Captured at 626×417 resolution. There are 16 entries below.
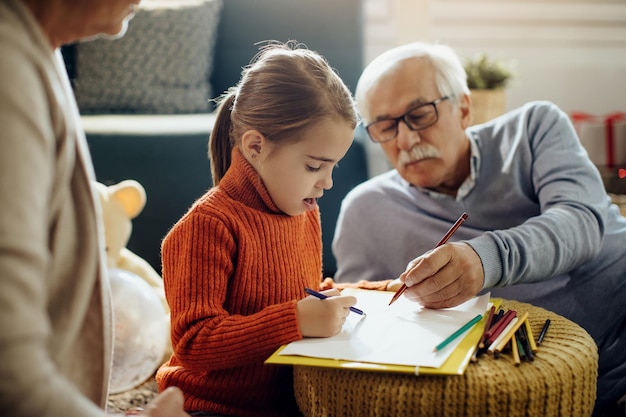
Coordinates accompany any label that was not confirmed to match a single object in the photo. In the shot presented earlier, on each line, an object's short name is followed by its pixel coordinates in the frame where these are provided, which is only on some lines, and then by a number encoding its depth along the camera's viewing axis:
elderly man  1.48
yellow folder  0.86
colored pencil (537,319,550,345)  0.99
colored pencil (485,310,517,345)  0.97
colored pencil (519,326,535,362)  0.91
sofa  2.74
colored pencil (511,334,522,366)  0.90
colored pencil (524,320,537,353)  0.94
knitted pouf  0.86
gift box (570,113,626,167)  3.40
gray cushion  2.75
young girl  0.98
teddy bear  1.86
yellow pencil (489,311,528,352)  0.94
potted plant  2.98
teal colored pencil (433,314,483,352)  0.92
